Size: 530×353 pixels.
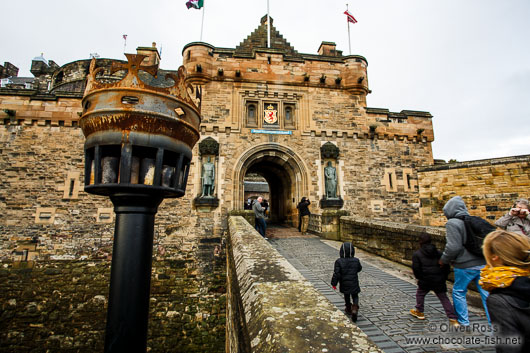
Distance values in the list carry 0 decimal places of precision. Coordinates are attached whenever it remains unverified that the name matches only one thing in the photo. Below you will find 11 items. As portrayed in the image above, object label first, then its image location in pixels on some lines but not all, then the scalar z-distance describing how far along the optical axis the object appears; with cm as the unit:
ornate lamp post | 172
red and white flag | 1223
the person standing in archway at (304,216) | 957
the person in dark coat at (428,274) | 305
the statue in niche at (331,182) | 1038
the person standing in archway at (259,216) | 818
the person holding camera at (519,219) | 303
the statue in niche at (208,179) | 970
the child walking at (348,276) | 327
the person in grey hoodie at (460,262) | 286
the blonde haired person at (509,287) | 141
